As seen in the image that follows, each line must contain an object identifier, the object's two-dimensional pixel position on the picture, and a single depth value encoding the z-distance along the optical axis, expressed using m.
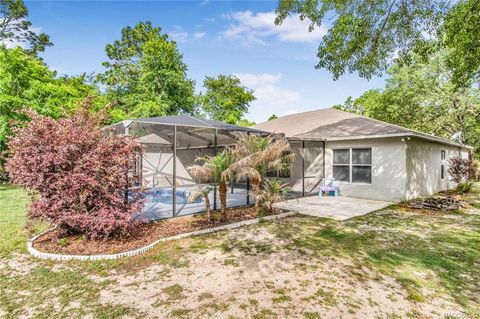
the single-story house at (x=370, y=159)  10.16
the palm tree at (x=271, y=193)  7.35
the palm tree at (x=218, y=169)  6.20
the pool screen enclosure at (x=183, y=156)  7.19
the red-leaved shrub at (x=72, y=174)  4.58
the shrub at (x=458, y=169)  12.69
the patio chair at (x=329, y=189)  11.39
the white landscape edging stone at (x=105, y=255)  4.26
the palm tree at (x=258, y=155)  6.92
